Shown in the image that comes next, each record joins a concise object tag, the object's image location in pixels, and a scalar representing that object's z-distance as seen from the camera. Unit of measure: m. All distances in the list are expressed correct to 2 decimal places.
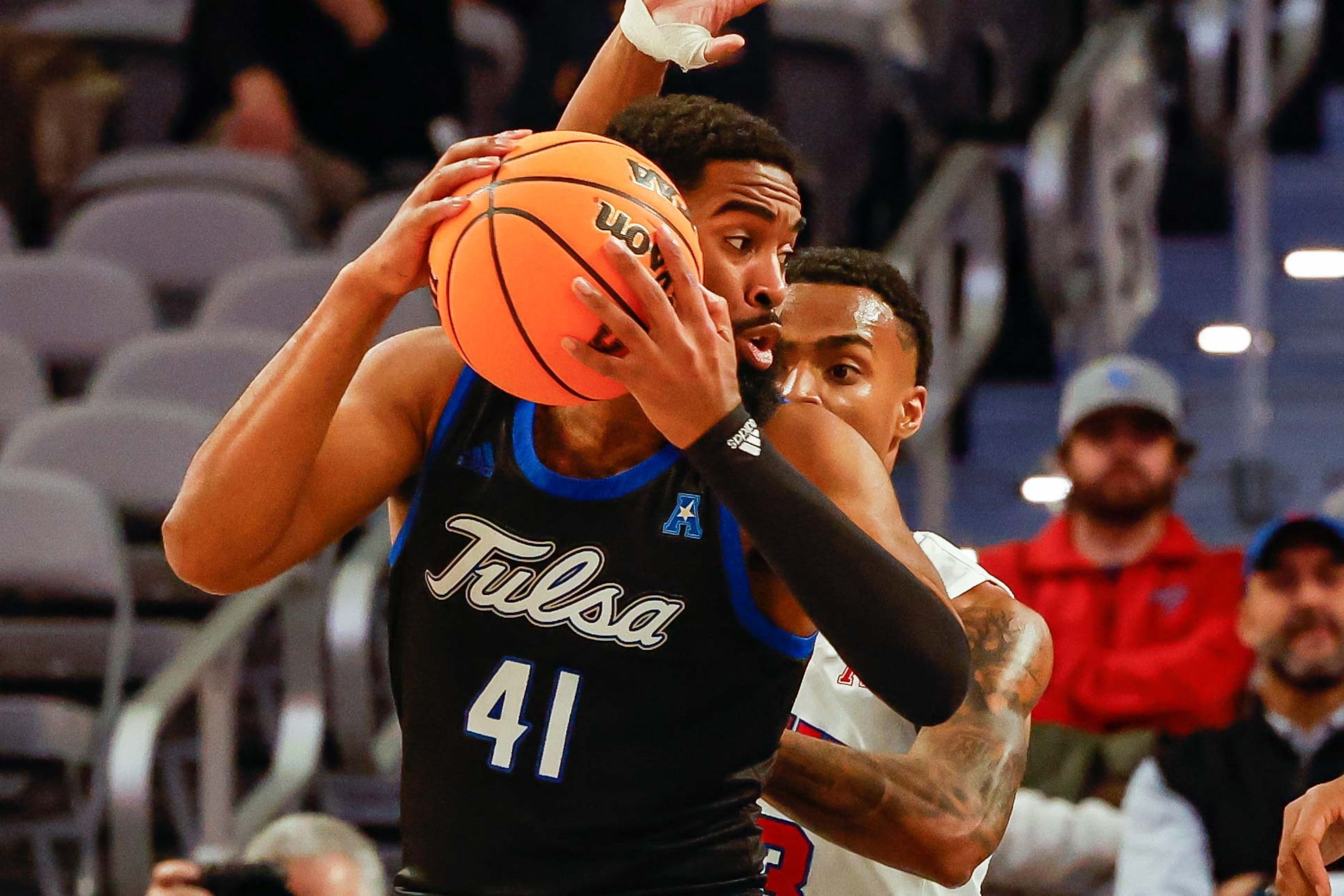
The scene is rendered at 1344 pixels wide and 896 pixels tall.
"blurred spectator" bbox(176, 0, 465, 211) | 16.19
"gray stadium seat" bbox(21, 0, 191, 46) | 18.50
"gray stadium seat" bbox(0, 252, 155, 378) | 14.58
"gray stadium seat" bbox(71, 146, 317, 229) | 15.93
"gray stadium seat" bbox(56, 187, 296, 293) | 15.47
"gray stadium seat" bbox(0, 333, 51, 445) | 13.66
